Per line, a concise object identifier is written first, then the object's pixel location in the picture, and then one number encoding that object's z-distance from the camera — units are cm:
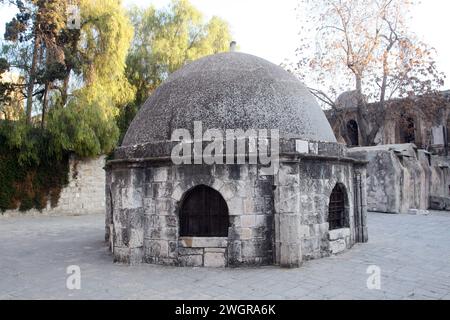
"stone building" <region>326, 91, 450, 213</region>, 1583
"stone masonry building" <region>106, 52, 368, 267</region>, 661
